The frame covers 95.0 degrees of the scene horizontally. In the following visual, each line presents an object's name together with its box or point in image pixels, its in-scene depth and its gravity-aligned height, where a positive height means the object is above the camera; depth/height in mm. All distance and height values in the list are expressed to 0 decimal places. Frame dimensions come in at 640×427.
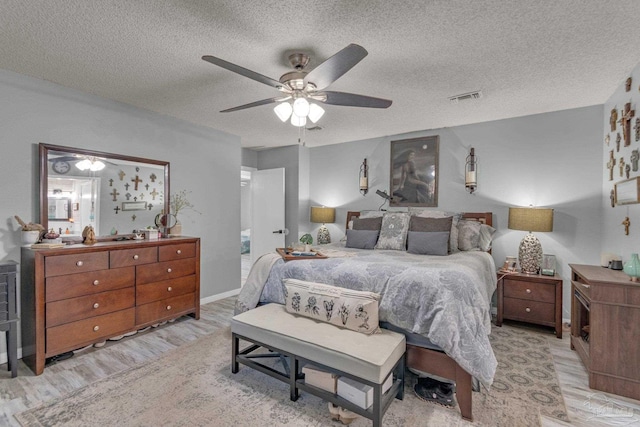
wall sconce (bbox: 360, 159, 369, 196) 4738 +528
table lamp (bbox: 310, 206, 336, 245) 4988 -141
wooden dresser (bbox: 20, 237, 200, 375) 2387 -798
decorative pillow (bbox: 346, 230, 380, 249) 3682 -361
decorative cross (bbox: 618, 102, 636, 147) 2497 +805
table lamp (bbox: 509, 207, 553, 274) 3199 -163
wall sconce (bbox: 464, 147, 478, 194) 3844 +525
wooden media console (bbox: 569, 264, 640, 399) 2035 -857
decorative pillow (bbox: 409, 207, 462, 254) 3439 -58
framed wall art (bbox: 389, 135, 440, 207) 4242 +586
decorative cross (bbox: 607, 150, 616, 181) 2883 +504
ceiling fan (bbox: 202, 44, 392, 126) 1866 +872
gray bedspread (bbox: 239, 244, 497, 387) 1846 -596
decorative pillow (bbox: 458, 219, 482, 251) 3492 -302
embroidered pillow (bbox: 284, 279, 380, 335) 2041 -702
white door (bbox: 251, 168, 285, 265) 5262 -32
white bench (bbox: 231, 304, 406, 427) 1711 -910
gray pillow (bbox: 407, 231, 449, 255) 3211 -354
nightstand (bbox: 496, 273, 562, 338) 3076 -943
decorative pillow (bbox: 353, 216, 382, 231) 3886 -179
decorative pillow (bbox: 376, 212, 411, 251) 3574 -262
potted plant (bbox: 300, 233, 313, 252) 3953 -409
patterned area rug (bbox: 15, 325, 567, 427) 1840 -1328
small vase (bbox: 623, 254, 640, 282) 2068 -387
